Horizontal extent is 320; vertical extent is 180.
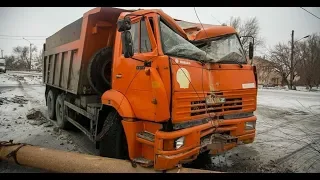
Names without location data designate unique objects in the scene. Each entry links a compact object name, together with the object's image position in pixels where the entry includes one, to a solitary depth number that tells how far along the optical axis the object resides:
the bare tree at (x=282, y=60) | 29.38
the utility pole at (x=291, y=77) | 26.02
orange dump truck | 3.52
